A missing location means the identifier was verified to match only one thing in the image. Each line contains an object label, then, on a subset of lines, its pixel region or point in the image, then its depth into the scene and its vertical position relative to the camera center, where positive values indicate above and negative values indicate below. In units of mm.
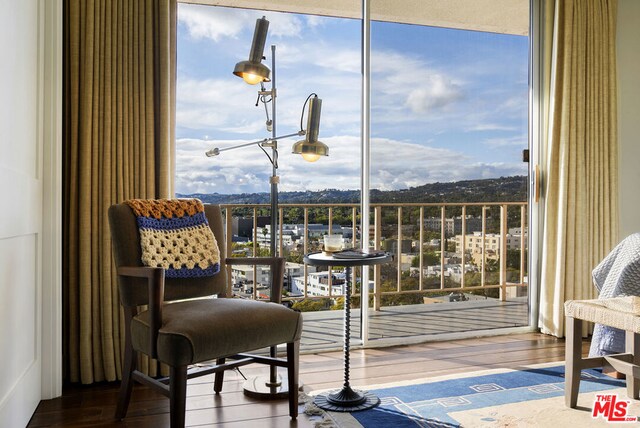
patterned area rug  2240 -858
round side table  2326 -790
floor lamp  2475 +392
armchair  1908 -420
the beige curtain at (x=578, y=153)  3641 +426
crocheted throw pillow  2352 -113
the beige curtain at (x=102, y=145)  2730 +349
